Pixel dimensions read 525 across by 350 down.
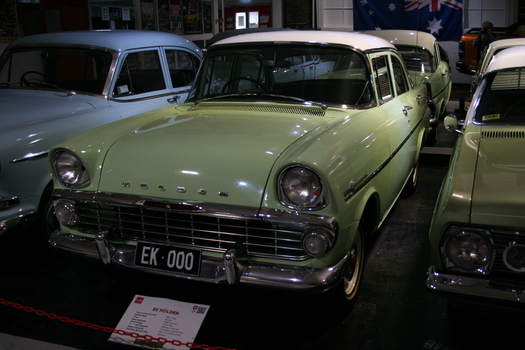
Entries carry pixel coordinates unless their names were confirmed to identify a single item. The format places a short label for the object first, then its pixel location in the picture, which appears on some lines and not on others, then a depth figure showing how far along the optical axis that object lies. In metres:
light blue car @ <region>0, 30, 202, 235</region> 3.43
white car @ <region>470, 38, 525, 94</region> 5.98
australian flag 11.51
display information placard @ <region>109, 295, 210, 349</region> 2.44
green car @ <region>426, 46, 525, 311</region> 2.10
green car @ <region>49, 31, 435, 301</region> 2.37
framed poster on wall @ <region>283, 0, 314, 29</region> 13.34
